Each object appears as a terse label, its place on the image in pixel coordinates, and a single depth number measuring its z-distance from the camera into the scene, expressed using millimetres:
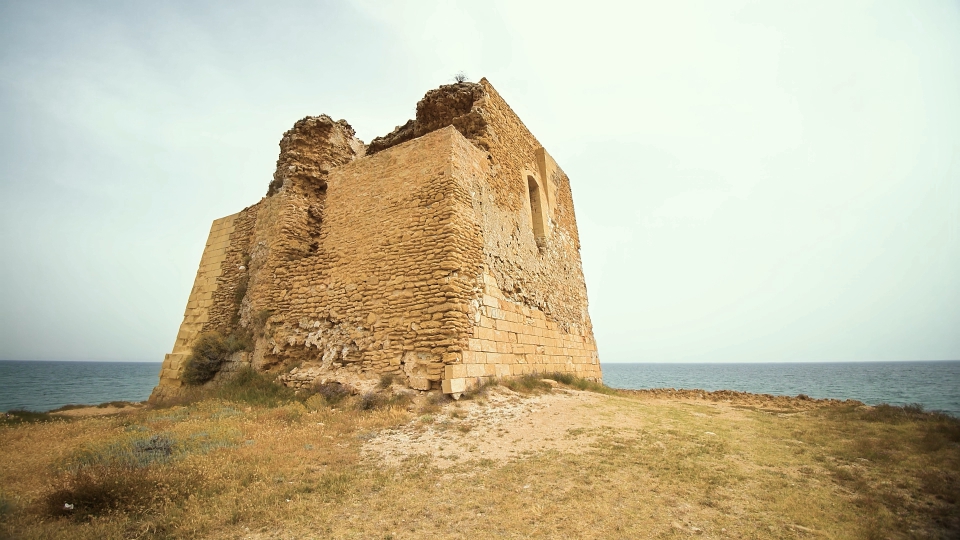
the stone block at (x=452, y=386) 6746
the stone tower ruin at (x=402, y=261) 7492
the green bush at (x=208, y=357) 9578
